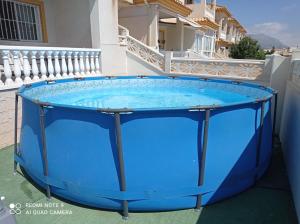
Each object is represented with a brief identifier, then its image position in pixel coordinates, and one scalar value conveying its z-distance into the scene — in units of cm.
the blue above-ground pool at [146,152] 315
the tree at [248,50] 2388
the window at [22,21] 976
